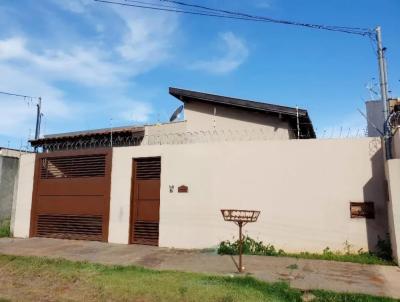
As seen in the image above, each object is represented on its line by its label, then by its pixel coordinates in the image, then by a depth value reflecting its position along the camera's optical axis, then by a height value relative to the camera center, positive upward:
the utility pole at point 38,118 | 21.98 +5.35
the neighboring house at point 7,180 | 15.56 +1.32
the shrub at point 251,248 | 10.29 -0.89
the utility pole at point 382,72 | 10.54 +3.88
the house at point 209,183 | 9.96 +0.92
